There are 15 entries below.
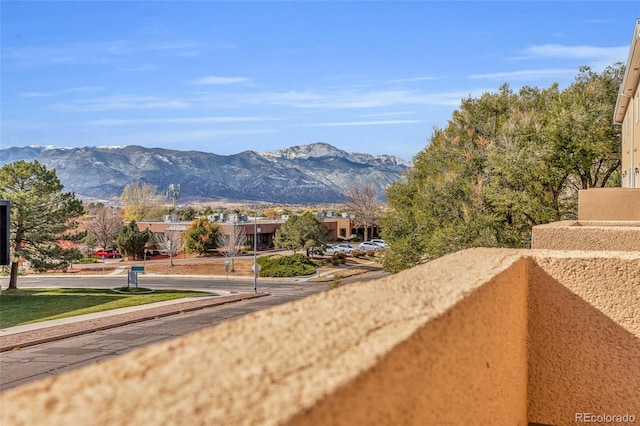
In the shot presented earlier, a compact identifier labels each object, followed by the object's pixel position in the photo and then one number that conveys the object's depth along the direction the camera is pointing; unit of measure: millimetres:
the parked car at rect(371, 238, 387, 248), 79375
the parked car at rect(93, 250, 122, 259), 76931
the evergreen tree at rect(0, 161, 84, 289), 44969
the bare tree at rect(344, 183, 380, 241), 91500
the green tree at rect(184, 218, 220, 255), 71688
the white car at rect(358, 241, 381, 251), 75994
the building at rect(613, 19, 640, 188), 18247
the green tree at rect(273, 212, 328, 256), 67625
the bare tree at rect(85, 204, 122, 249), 79375
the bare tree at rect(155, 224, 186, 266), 66250
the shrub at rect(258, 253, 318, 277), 58188
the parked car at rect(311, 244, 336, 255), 70088
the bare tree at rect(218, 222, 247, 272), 66438
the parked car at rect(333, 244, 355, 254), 75062
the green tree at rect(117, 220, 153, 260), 70000
